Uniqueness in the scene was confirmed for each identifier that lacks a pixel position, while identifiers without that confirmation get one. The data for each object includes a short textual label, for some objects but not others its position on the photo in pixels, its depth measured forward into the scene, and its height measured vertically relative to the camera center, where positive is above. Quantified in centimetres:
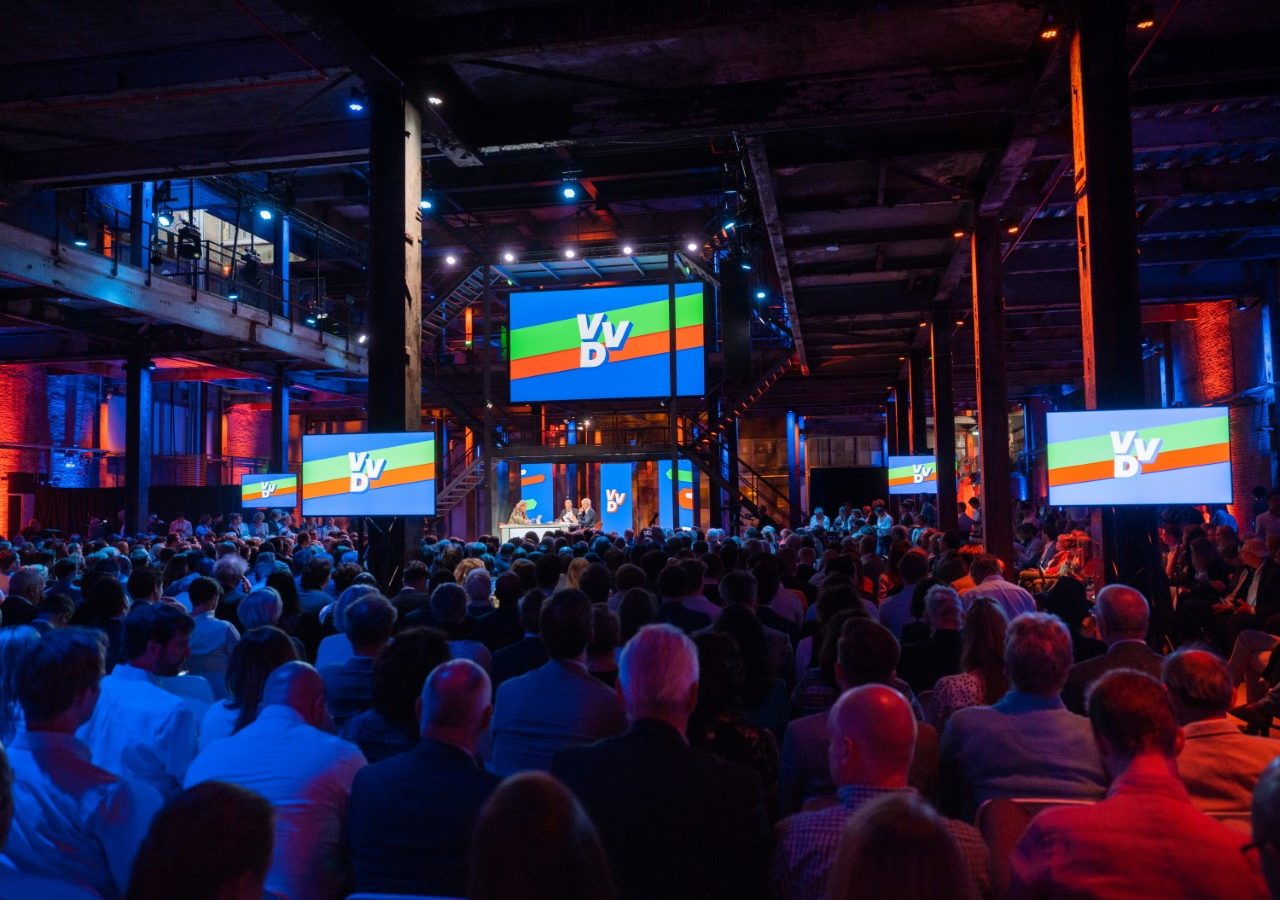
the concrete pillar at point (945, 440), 1673 +91
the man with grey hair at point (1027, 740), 300 -82
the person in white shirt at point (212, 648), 541 -86
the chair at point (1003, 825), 257 -94
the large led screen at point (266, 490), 2142 +25
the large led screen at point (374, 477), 729 +18
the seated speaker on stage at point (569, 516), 2169 -46
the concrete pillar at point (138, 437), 2131 +153
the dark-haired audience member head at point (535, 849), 144 -55
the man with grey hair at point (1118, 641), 415 -69
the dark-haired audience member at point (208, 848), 151 -57
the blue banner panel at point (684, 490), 2386 +12
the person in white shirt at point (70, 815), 236 -79
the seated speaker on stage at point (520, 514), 2255 -41
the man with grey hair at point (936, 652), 489 -84
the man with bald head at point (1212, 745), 275 -77
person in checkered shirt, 225 -70
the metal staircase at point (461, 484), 2381 +37
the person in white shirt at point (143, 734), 337 -84
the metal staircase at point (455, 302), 2359 +511
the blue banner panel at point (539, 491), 2509 +16
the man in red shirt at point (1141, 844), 196 -77
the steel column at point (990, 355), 1175 +174
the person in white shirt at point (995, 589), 636 -69
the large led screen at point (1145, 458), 599 +20
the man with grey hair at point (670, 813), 235 -81
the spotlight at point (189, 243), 1770 +507
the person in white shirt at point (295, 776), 260 -80
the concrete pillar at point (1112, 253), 659 +169
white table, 2102 -74
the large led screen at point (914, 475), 1769 +30
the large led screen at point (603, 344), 2095 +344
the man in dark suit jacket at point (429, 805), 242 -80
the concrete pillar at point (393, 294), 786 +175
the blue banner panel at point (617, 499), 2530 -9
